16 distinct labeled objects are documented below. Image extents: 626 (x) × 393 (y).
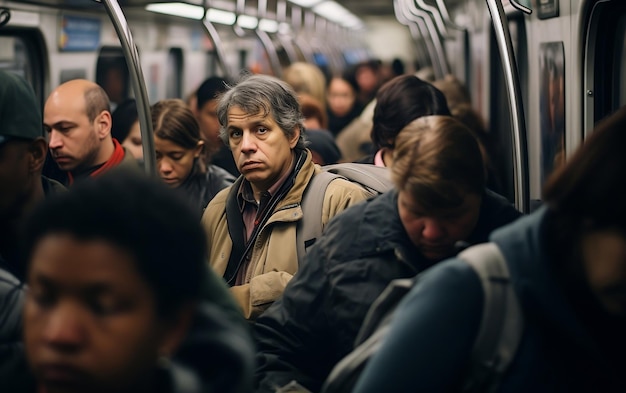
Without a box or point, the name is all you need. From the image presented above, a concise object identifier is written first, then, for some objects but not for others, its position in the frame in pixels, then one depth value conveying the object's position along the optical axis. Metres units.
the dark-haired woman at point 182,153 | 5.01
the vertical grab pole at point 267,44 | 12.10
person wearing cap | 2.72
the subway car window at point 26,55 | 6.27
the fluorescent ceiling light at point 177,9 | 7.09
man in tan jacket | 3.68
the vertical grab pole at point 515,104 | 4.07
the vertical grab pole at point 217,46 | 8.05
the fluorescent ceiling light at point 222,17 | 9.66
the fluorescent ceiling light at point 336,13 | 20.06
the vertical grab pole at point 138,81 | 3.97
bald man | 4.27
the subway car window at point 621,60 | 4.34
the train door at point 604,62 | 4.36
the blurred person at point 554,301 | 1.71
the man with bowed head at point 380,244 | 2.71
